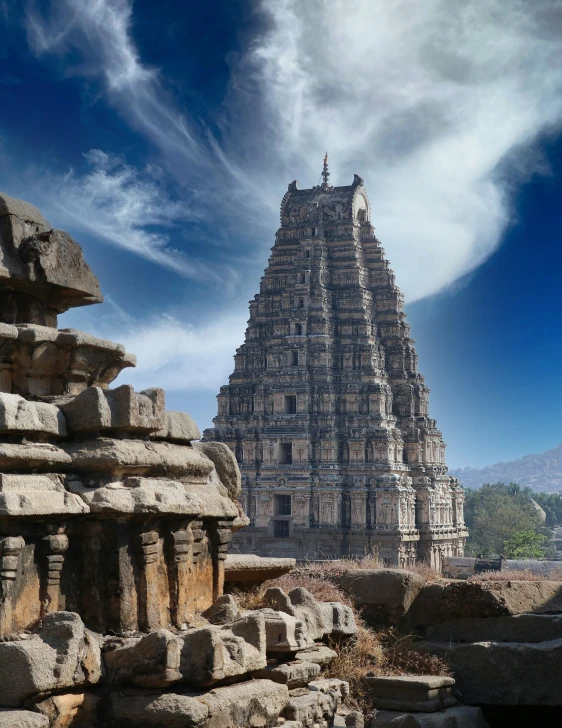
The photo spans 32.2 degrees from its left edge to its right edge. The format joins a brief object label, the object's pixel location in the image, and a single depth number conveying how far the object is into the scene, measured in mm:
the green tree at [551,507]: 129000
